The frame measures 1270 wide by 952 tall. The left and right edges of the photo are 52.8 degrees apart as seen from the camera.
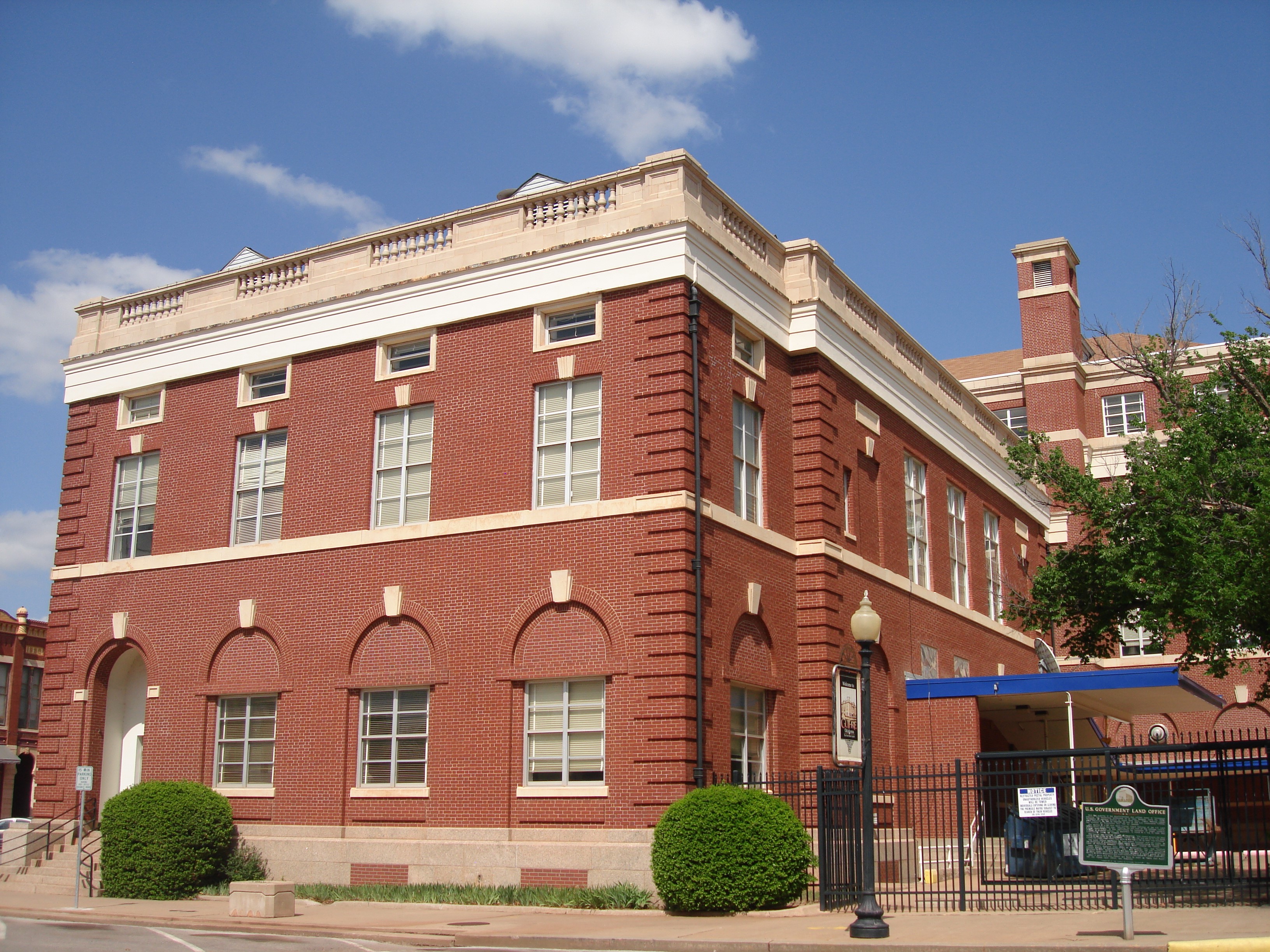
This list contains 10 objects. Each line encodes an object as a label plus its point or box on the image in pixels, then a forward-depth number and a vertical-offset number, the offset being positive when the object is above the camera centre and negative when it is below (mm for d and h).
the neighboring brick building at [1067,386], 50719 +15165
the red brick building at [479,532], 21594 +4139
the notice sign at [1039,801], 17172 -585
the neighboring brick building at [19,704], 56594 +1955
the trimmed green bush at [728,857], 18688 -1478
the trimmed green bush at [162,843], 23141 -1669
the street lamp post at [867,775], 15547 -255
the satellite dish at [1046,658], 33094 +2523
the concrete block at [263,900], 19250 -2214
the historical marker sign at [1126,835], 15000 -888
